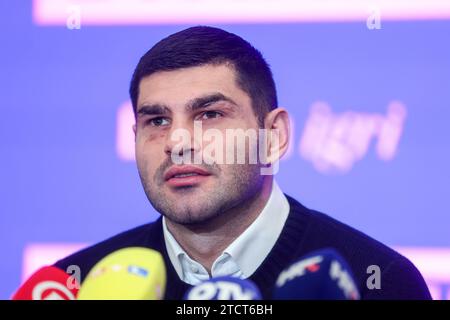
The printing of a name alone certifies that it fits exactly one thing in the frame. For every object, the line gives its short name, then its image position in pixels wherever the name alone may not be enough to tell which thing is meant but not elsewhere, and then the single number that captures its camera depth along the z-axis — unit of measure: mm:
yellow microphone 1929
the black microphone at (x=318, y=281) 1923
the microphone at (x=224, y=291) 1931
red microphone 2013
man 2177
